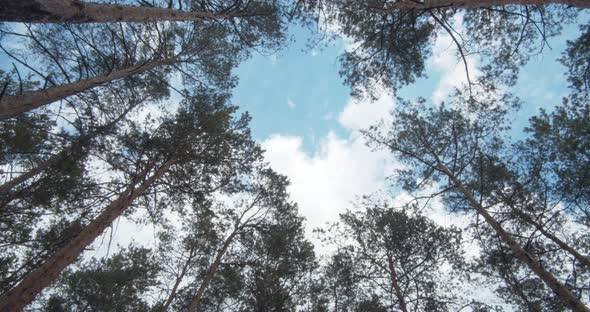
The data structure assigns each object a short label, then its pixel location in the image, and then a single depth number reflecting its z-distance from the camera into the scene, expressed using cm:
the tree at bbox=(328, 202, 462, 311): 967
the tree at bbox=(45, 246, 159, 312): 1122
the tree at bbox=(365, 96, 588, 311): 793
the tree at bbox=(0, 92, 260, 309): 581
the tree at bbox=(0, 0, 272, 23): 254
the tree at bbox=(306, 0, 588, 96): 626
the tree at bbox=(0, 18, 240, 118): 583
